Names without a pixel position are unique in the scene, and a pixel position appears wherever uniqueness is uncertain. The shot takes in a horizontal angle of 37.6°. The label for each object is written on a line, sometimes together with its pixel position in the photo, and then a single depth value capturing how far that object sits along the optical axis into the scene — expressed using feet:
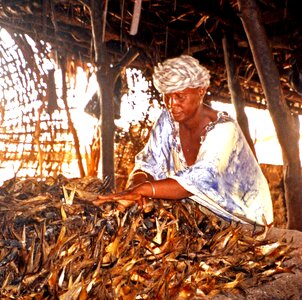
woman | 7.07
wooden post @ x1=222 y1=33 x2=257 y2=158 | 16.93
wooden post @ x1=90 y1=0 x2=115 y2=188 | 14.79
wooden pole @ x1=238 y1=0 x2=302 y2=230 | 11.26
